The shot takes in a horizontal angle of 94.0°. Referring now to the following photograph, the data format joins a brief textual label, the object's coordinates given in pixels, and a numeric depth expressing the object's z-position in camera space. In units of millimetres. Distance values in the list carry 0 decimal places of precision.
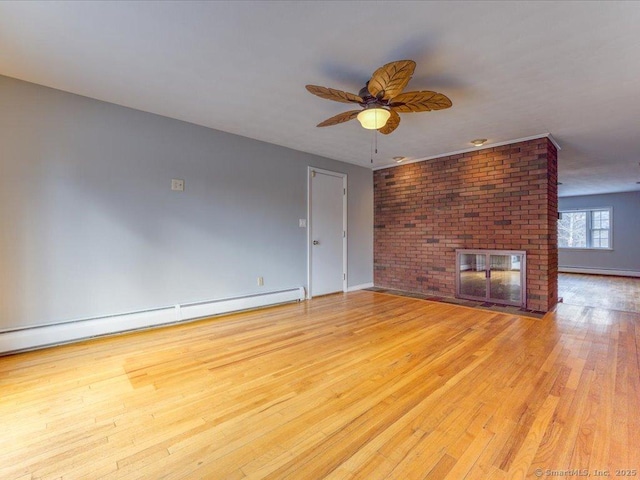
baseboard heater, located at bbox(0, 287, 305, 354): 2582
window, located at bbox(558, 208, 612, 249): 8438
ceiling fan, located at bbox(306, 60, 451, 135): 2002
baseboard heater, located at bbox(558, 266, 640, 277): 7934
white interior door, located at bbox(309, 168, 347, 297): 4914
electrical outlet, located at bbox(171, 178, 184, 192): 3451
